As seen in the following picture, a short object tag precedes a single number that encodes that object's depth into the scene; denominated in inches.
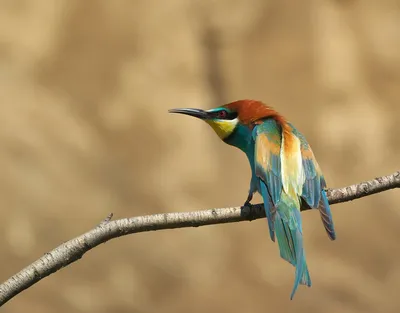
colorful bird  252.0
